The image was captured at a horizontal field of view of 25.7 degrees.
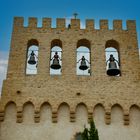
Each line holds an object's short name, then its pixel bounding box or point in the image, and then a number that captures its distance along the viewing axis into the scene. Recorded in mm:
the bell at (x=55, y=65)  15367
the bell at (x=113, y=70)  15371
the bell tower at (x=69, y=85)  14070
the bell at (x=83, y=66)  15562
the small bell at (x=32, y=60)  15594
